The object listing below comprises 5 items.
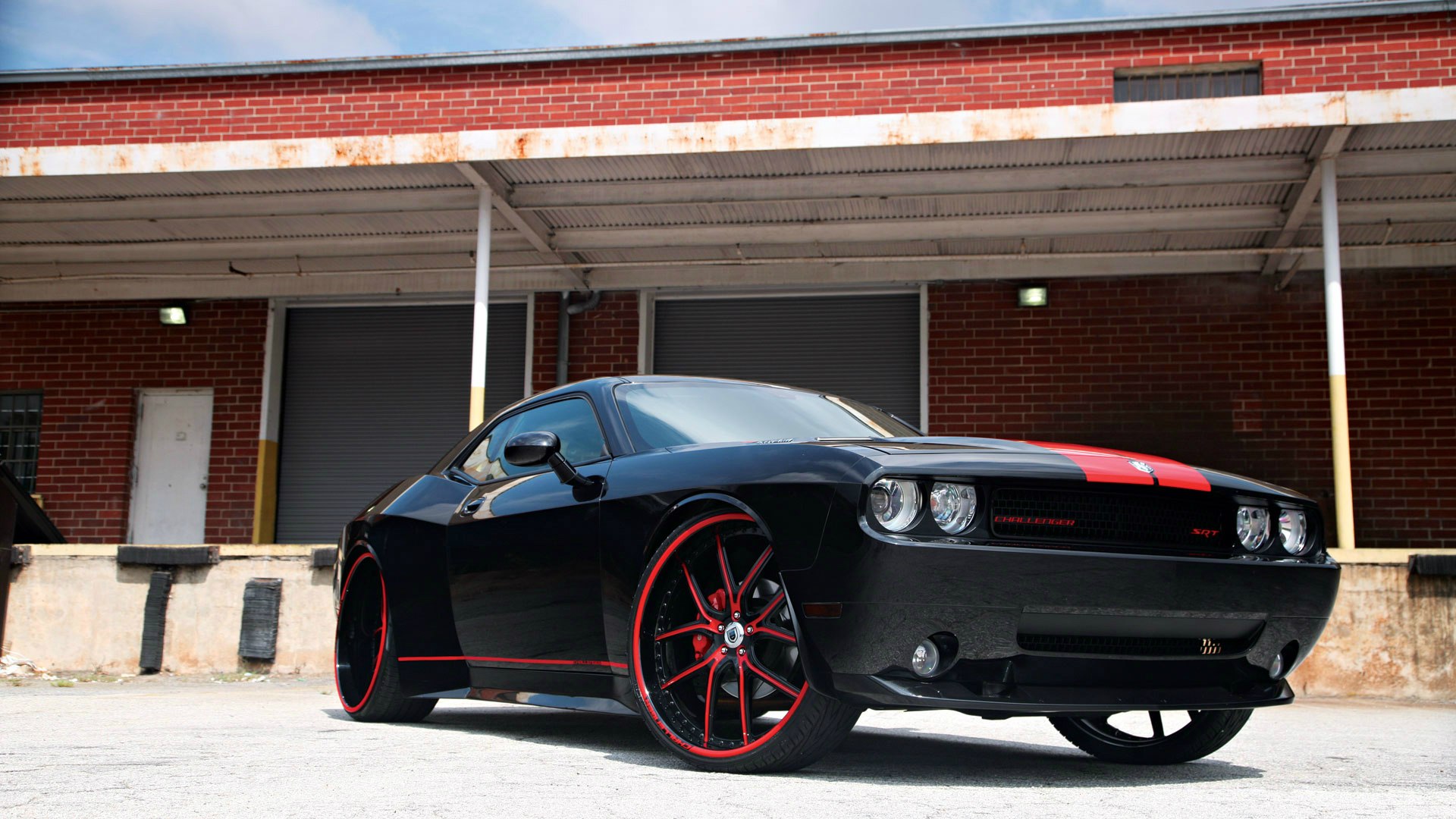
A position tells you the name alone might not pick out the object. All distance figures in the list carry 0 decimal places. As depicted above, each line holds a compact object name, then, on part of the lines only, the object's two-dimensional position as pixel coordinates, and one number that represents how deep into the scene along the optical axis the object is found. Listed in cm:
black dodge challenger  334
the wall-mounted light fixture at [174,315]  1630
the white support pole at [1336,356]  970
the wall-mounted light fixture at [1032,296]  1434
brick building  1116
